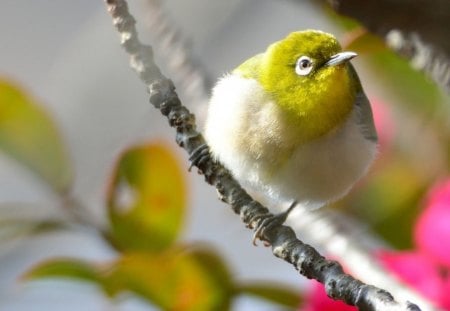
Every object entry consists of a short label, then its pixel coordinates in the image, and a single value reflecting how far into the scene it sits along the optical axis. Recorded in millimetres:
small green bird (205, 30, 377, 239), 2292
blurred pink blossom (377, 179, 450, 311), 2272
